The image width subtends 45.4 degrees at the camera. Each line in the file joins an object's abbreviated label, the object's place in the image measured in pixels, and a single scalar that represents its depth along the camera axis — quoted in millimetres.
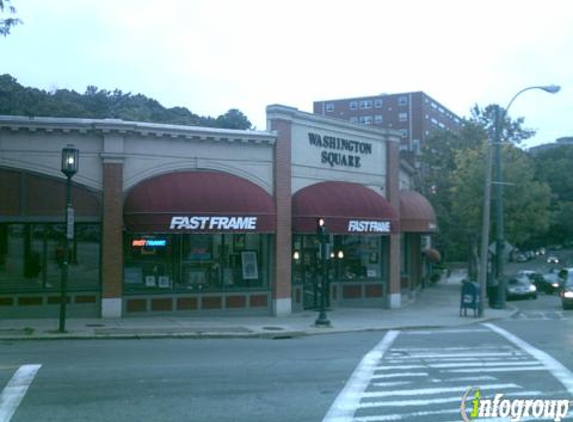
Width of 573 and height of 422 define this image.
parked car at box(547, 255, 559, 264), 85388
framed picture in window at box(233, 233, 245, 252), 22578
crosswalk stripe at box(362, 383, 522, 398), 9977
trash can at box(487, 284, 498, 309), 30688
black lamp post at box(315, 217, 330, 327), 20375
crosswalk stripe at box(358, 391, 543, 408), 9258
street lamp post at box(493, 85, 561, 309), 30016
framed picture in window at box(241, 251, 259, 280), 22750
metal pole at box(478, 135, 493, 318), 26344
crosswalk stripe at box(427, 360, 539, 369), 12703
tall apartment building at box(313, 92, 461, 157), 90750
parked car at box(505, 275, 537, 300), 38750
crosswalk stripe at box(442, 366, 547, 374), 12109
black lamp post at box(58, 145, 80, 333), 17047
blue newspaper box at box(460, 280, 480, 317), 25500
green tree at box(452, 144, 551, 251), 39375
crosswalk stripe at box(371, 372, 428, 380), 11562
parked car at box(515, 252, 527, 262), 95688
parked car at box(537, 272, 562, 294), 45812
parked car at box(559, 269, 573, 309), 30109
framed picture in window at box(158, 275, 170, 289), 21312
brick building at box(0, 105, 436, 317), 19688
